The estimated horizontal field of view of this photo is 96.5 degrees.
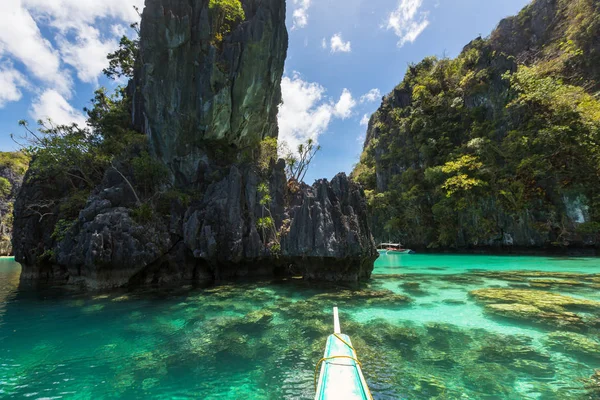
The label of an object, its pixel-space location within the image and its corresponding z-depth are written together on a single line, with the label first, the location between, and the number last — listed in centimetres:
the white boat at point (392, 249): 4342
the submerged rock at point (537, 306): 902
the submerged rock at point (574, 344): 673
